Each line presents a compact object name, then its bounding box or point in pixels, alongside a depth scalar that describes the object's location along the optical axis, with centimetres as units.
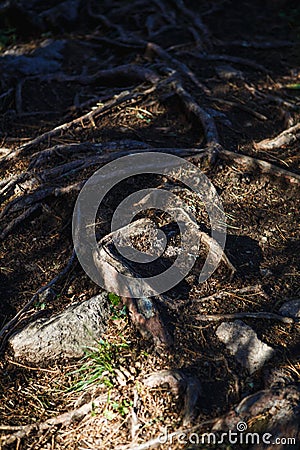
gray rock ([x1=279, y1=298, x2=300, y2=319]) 360
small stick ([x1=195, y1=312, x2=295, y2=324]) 355
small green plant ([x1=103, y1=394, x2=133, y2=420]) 309
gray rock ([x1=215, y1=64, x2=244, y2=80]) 620
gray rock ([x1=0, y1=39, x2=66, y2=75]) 656
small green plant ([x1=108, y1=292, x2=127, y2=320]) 354
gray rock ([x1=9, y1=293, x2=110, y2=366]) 346
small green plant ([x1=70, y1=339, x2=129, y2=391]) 324
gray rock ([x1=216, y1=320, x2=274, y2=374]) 331
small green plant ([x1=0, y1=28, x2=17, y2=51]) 732
